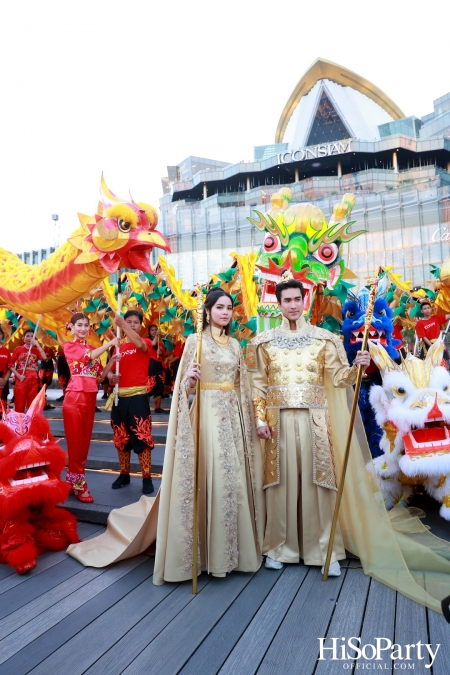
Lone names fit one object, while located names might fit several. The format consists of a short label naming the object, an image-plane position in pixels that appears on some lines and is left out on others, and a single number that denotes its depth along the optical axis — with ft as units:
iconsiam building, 75.41
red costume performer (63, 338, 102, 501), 12.07
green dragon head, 15.85
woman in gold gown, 8.32
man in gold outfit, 8.86
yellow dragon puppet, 11.80
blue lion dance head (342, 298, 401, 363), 14.19
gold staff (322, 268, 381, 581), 8.12
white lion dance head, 9.79
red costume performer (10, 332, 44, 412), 22.49
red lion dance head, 9.30
